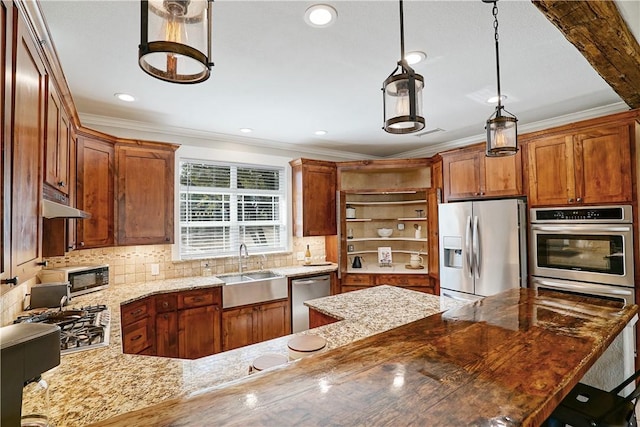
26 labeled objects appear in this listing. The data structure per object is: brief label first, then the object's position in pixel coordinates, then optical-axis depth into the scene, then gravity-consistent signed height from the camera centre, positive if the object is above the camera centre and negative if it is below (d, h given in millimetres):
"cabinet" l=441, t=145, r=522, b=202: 3445 +512
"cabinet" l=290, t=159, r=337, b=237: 4508 +350
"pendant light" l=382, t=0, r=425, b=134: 1330 +514
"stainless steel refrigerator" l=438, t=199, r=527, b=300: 3291 -295
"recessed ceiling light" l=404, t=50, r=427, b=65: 2174 +1116
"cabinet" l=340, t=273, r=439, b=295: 4367 -814
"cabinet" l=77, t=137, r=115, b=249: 2934 +317
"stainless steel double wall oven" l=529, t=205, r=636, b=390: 2711 -291
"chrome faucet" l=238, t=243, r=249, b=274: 4205 -435
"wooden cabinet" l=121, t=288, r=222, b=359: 2910 -969
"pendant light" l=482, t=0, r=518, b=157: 1845 +494
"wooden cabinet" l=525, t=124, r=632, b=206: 2764 +467
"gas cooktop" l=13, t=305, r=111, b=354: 1733 -617
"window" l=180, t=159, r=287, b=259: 4020 +195
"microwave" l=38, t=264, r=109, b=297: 2742 -446
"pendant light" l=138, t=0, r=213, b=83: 772 +471
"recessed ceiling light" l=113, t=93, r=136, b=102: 2822 +1130
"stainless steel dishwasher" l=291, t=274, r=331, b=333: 3998 -921
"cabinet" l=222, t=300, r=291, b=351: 3541 -1141
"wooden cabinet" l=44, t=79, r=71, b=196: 1816 +514
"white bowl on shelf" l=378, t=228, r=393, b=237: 5000 -166
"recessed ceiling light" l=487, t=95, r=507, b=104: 2964 +1109
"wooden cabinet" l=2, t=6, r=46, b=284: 1119 +293
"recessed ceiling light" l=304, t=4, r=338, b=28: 1717 +1123
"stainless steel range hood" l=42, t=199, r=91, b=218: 1633 +82
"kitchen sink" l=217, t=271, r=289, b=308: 3551 -750
